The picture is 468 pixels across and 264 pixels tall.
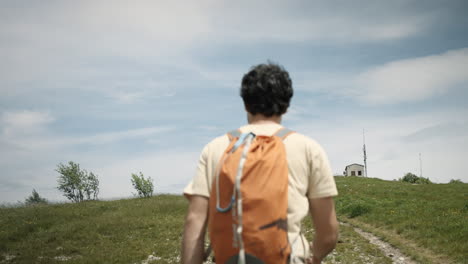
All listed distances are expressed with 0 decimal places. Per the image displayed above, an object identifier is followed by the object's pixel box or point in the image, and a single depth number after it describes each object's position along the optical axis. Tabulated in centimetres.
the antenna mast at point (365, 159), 8389
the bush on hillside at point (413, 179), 6503
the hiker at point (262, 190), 270
